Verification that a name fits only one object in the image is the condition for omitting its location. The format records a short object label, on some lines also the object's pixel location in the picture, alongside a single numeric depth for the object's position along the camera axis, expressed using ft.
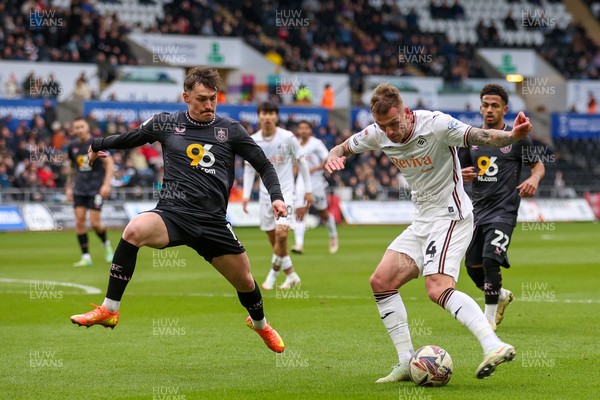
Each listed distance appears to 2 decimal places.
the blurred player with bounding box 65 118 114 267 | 64.44
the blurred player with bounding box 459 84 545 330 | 35.76
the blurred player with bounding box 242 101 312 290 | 50.39
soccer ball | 25.58
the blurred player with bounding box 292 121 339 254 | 70.86
